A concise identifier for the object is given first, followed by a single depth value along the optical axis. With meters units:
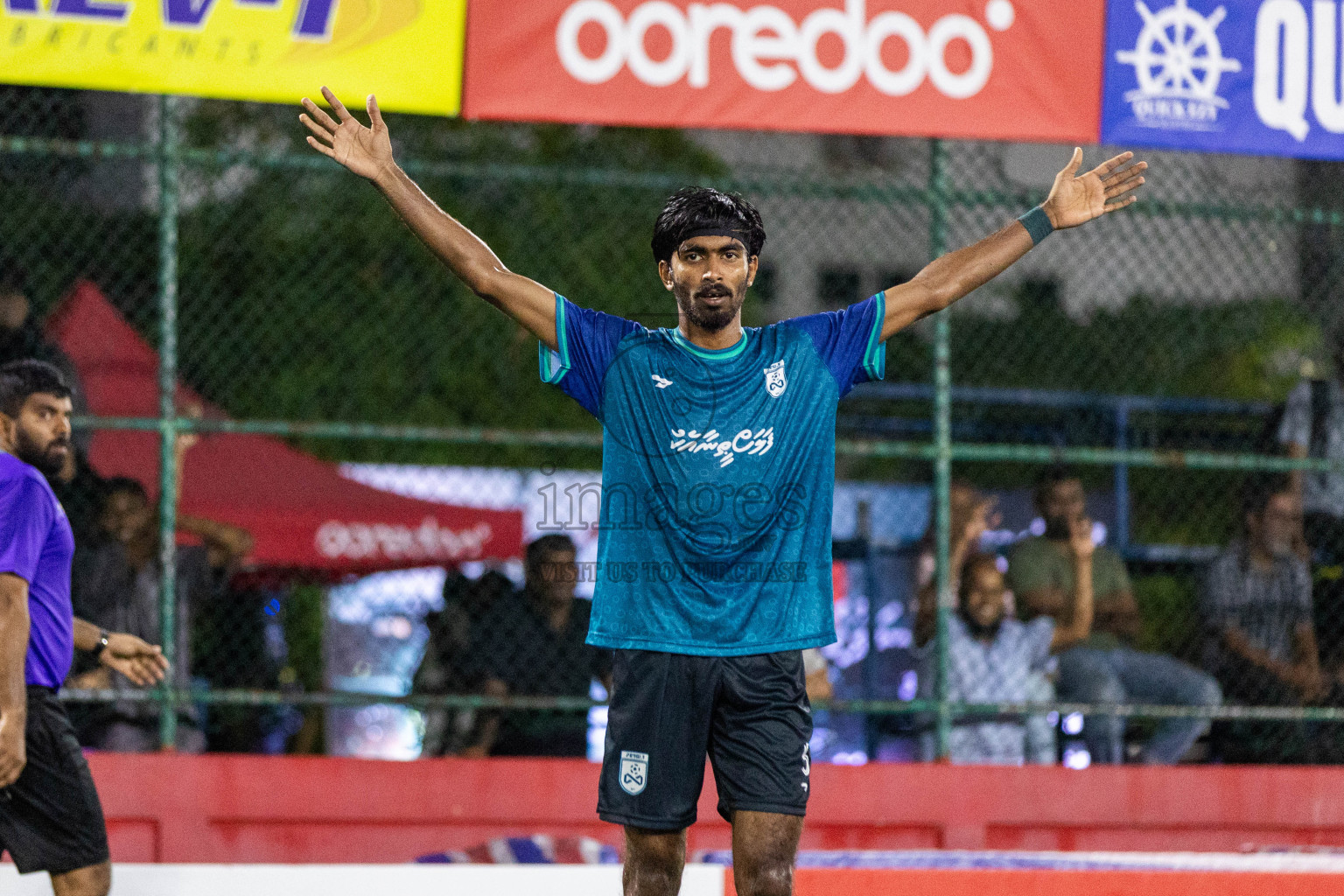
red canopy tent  19.66
